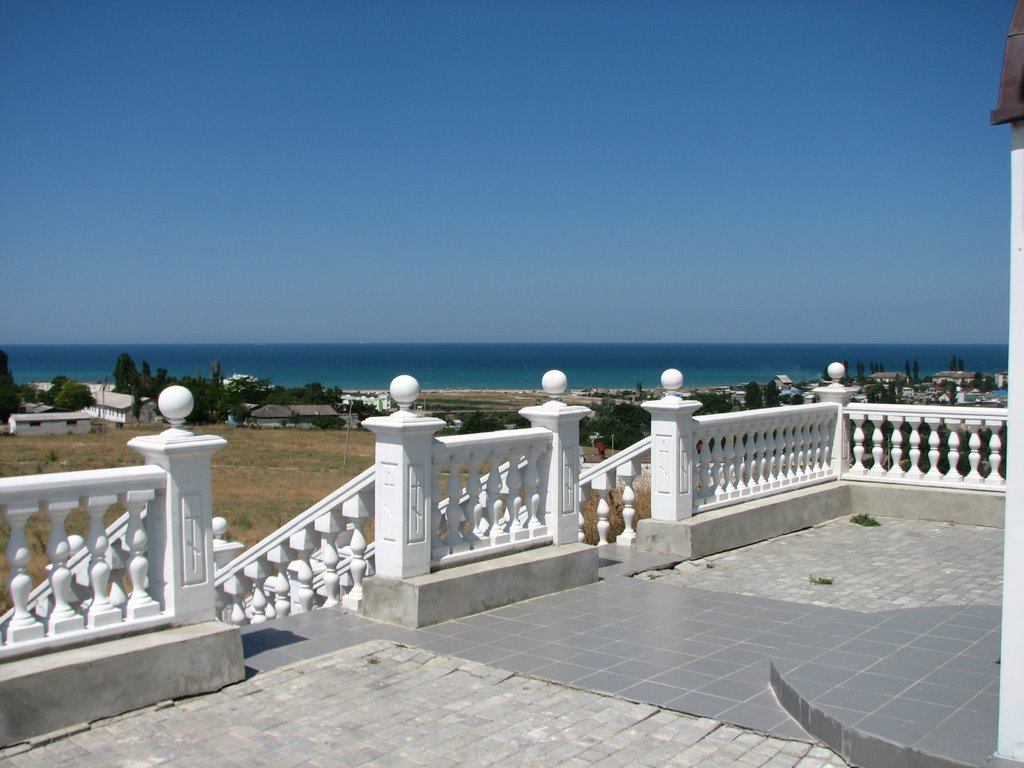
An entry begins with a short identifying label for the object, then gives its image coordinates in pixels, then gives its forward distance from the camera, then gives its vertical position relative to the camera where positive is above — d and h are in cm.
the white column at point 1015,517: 362 -67
